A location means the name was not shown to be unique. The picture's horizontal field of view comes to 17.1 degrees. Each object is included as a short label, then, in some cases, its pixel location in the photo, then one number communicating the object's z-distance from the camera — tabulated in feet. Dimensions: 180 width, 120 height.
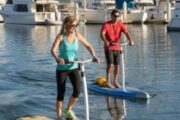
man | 44.47
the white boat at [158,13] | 217.23
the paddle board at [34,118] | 32.99
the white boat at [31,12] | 219.00
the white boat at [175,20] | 151.84
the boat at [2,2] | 267.47
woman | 30.82
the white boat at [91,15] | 215.92
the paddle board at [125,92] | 43.80
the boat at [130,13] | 210.38
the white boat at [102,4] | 229.86
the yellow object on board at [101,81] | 47.59
